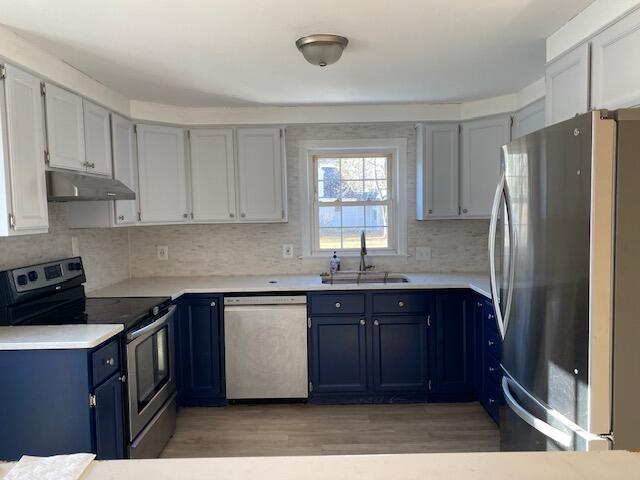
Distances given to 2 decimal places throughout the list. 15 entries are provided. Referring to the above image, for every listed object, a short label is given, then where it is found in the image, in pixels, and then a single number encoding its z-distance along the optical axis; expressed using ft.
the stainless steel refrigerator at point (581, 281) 4.84
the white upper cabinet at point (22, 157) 6.60
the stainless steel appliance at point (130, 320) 7.54
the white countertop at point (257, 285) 10.33
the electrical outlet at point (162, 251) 12.60
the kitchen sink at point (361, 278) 11.74
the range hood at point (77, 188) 7.50
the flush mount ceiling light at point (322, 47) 7.08
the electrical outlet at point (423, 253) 12.69
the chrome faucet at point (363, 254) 12.23
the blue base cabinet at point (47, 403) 6.47
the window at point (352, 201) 12.78
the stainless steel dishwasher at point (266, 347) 10.82
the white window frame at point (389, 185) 12.46
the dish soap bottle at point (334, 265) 12.25
